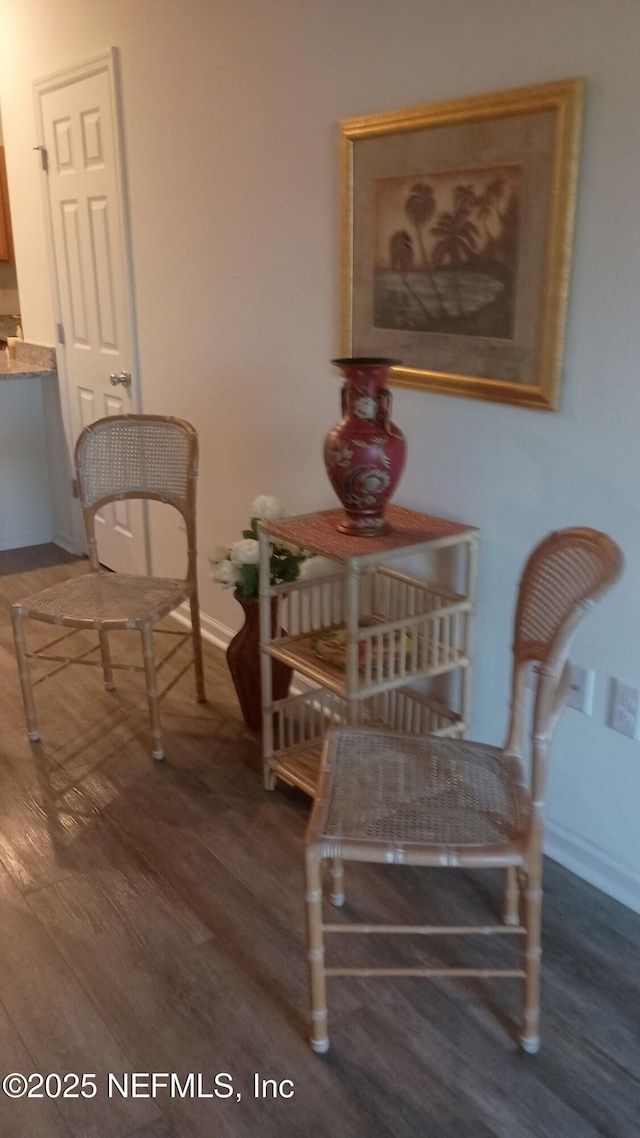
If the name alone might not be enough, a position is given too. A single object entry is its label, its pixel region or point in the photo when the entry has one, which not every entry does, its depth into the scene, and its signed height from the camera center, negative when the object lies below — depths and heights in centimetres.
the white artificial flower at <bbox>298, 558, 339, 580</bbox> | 239 -76
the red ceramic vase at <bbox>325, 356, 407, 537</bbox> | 197 -36
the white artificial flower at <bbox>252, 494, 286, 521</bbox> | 245 -62
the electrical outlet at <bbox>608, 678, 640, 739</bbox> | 190 -90
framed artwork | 183 +8
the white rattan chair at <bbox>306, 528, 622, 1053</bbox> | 149 -92
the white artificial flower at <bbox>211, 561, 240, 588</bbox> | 256 -82
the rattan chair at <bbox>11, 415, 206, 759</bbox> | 261 -68
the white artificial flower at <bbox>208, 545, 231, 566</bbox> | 262 -79
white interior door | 340 +6
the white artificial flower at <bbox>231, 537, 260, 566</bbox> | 250 -75
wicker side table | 202 -88
